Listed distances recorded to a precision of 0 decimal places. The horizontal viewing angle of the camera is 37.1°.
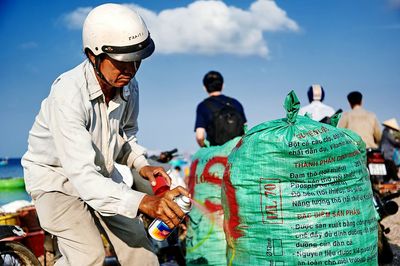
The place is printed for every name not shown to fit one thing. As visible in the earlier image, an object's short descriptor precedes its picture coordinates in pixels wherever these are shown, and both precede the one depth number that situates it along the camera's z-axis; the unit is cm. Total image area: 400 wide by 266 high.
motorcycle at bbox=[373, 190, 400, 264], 500
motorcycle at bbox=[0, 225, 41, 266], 390
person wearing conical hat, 977
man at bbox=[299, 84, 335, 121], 607
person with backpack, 568
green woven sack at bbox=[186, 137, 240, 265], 451
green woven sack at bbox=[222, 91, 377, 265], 318
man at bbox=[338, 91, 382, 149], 768
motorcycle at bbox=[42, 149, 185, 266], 419
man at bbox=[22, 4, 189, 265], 255
